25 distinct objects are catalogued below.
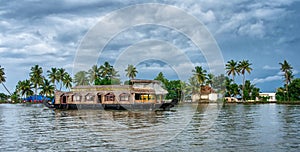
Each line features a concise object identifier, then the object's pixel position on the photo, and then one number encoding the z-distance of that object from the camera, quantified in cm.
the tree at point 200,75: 8900
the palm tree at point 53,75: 9106
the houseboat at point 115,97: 4631
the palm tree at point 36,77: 9405
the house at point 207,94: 8818
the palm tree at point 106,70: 8599
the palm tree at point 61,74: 9139
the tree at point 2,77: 9088
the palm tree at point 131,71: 8819
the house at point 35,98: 10109
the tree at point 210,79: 9286
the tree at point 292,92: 7581
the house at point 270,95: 10173
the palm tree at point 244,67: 8406
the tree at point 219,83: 8875
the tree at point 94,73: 8564
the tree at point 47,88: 9338
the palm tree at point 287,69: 8200
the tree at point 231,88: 8662
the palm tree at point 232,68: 8518
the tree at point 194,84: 8962
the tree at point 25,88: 9769
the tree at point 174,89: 8709
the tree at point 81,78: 8783
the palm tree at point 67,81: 9244
